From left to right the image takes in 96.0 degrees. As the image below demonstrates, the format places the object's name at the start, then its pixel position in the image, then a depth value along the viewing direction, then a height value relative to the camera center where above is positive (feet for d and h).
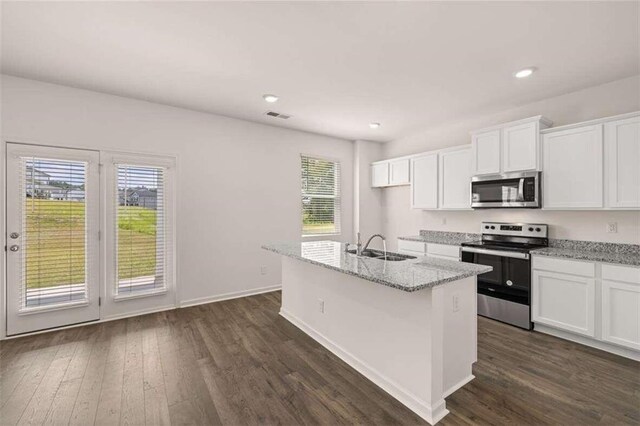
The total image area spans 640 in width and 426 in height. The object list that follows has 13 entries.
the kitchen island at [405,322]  6.24 -2.84
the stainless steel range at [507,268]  10.63 -2.17
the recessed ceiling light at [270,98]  11.68 +4.70
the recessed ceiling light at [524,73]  9.36 +4.60
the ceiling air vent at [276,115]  13.66 +4.73
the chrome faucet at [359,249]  9.36 -1.25
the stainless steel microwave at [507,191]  11.08 +0.84
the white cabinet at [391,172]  16.84 +2.44
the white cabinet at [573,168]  9.78 +1.51
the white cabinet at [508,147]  11.02 +2.63
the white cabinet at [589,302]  8.49 -2.95
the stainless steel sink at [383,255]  8.80 -1.39
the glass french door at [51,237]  10.11 -0.89
